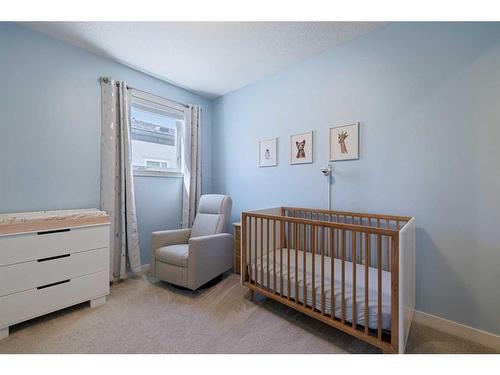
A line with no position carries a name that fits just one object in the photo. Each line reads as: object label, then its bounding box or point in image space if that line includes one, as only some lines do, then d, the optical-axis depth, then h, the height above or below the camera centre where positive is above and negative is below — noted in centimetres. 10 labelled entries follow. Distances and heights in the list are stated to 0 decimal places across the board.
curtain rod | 241 +121
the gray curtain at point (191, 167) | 322 +29
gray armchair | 218 -70
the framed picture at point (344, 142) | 211 +44
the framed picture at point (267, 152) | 280 +44
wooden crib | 125 -69
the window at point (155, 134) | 284 +75
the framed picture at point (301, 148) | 246 +44
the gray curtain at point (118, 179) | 244 +8
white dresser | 158 -62
